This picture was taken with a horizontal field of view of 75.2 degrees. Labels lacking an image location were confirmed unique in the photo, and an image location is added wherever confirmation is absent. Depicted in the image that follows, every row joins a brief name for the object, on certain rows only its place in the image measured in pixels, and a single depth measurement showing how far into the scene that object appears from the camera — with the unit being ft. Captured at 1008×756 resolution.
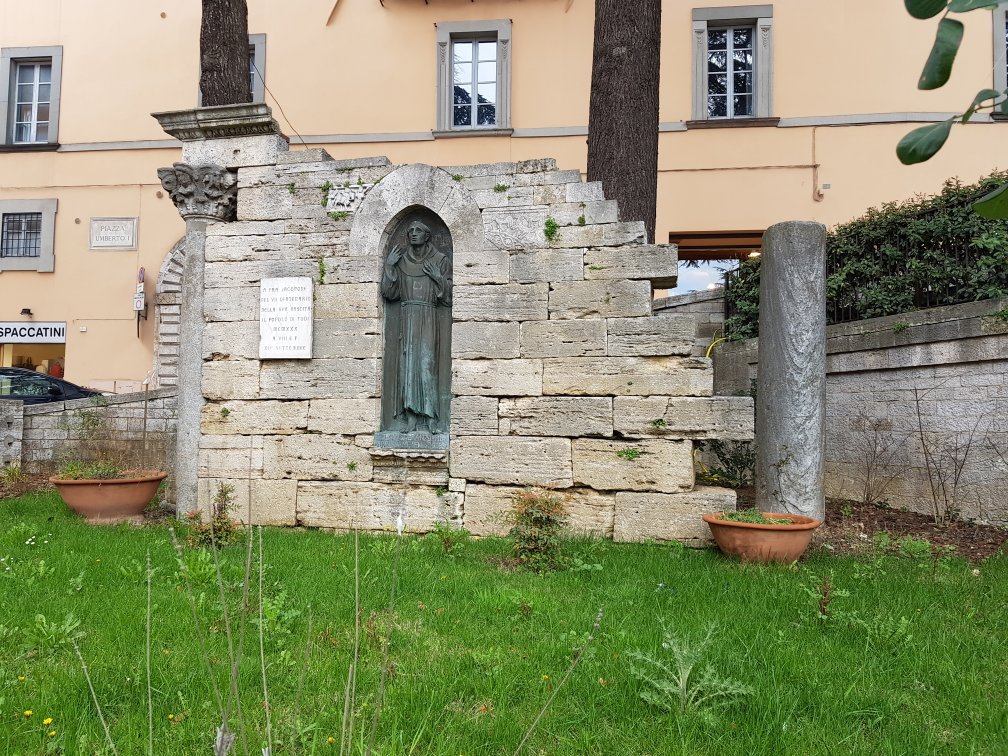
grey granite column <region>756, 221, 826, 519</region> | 17.62
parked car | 38.14
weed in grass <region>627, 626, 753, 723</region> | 8.42
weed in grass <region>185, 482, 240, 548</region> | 16.49
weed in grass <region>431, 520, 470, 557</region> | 16.53
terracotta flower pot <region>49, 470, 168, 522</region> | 20.45
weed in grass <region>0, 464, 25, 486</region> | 29.53
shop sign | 45.16
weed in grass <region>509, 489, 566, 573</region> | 15.35
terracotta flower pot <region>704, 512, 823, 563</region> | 15.21
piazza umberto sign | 44.80
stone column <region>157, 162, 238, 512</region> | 20.27
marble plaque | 19.70
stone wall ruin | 17.57
